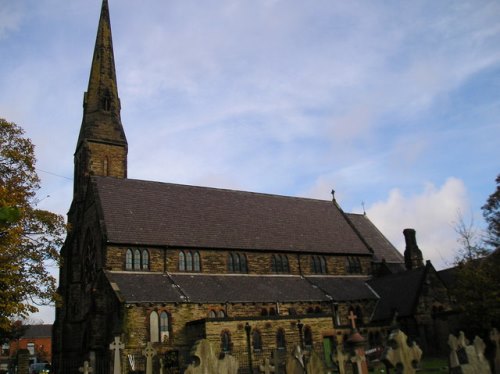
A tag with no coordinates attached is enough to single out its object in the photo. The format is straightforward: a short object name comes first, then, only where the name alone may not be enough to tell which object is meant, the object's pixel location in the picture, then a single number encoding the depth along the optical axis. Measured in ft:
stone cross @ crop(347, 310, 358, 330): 80.28
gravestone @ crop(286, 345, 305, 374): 33.99
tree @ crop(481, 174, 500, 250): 130.95
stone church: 92.89
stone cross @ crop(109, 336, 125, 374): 64.38
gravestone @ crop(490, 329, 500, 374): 46.68
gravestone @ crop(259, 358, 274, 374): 64.27
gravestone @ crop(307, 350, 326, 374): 35.20
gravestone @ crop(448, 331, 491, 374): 27.48
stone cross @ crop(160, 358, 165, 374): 72.43
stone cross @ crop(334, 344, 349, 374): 56.21
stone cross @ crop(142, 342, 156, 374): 59.33
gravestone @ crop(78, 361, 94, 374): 73.49
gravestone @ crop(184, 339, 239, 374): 25.94
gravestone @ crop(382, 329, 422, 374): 29.76
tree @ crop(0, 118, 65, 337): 75.61
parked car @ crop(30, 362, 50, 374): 170.50
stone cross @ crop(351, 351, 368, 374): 46.29
